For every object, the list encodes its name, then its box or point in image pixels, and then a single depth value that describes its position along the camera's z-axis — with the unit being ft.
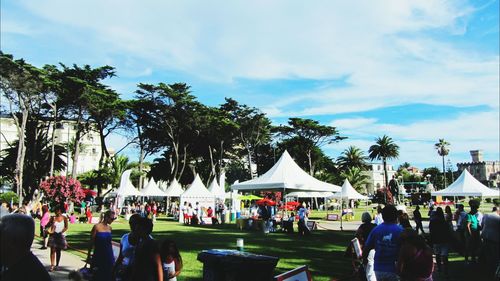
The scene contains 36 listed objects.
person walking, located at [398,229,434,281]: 16.42
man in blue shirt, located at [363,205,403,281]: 19.11
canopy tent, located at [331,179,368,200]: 109.20
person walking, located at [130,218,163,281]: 15.49
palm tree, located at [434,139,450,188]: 318.98
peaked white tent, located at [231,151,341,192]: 64.85
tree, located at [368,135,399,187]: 299.38
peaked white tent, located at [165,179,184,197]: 125.48
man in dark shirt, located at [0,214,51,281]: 8.73
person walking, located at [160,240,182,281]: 20.63
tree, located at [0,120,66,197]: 161.89
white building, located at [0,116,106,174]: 287.07
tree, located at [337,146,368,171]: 301.63
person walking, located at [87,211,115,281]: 24.27
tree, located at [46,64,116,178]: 139.13
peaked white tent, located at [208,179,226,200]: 120.21
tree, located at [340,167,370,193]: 259.97
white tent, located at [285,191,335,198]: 110.52
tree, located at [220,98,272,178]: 180.34
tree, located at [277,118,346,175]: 201.57
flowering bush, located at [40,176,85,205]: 115.44
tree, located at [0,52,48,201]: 126.21
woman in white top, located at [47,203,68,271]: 35.14
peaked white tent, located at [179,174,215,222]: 109.91
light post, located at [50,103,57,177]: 141.59
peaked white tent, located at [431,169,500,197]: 82.12
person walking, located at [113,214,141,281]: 16.55
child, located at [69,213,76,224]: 95.03
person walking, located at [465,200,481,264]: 38.99
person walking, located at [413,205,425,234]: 56.58
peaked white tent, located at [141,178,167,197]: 129.60
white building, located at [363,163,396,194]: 490.49
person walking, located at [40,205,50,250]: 44.88
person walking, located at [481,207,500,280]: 14.10
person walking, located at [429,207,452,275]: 34.01
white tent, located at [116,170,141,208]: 125.46
